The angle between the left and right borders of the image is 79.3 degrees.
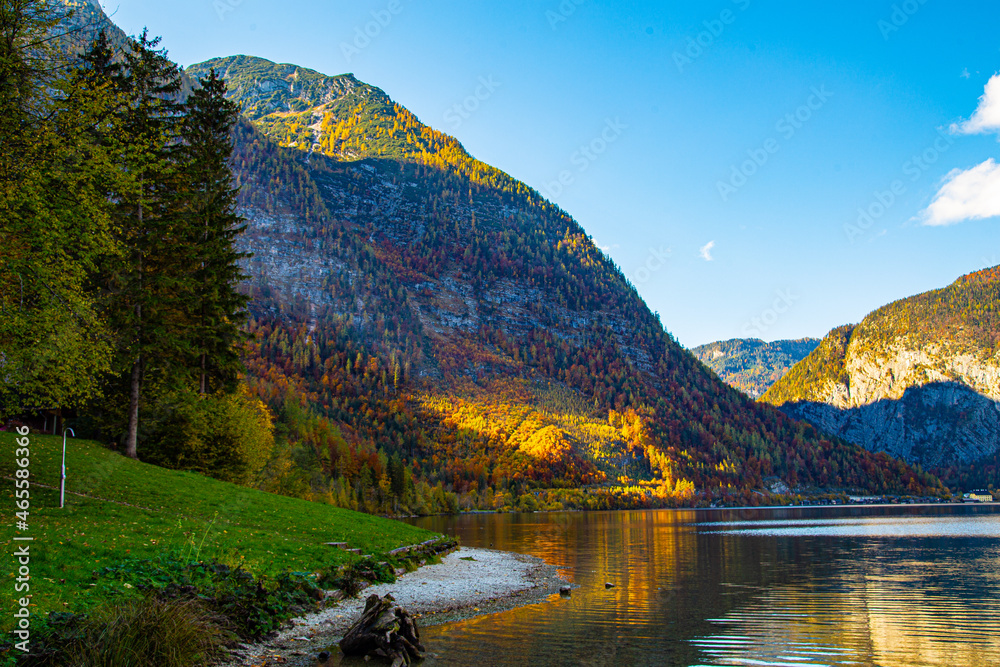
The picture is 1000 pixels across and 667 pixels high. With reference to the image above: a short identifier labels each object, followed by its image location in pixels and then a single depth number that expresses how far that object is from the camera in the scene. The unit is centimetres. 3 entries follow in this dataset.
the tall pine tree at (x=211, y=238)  4597
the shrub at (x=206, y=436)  4403
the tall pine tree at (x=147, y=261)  3938
